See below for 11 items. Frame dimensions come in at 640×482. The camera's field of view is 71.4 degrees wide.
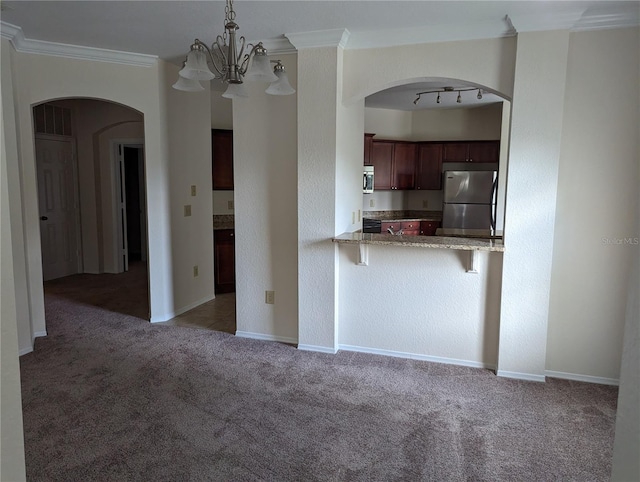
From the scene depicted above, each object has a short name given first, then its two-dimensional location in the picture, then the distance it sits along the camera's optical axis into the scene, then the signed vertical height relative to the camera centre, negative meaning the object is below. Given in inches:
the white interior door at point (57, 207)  242.5 -9.5
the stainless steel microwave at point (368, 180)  261.7 +7.8
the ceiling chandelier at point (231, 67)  86.4 +24.8
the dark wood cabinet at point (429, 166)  269.9 +16.9
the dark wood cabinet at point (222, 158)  222.5 +16.8
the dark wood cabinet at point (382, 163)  266.7 +18.3
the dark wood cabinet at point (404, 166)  270.5 +16.9
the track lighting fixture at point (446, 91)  216.6 +51.0
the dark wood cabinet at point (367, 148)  258.7 +26.4
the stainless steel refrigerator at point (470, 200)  249.4 -3.2
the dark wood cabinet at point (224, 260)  219.9 -34.0
